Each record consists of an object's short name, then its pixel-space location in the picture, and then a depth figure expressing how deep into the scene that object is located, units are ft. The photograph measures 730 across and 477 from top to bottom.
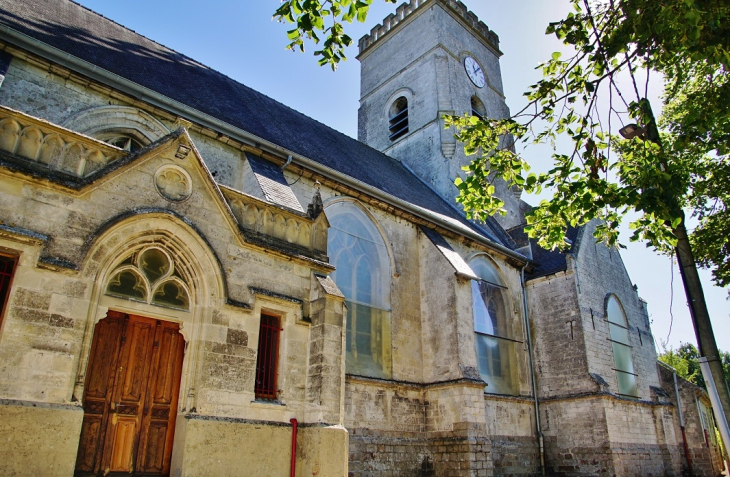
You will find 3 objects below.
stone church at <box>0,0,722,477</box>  17.94
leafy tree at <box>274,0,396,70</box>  19.92
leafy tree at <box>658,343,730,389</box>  140.26
